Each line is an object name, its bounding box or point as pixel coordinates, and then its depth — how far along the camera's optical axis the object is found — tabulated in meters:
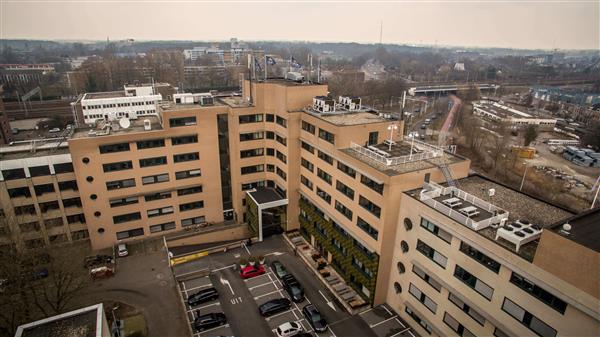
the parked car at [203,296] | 42.92
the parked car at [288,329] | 38.00
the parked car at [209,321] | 38.94
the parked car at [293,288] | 43.44
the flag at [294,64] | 57.57
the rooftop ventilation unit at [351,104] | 54.44
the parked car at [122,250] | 52.47
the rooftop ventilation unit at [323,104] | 51.59
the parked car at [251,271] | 48.00
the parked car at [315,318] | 38.91
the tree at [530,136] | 117.62
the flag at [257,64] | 57.28
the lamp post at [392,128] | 42.35
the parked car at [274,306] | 41.38
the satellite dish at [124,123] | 53.44
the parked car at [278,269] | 47.91
